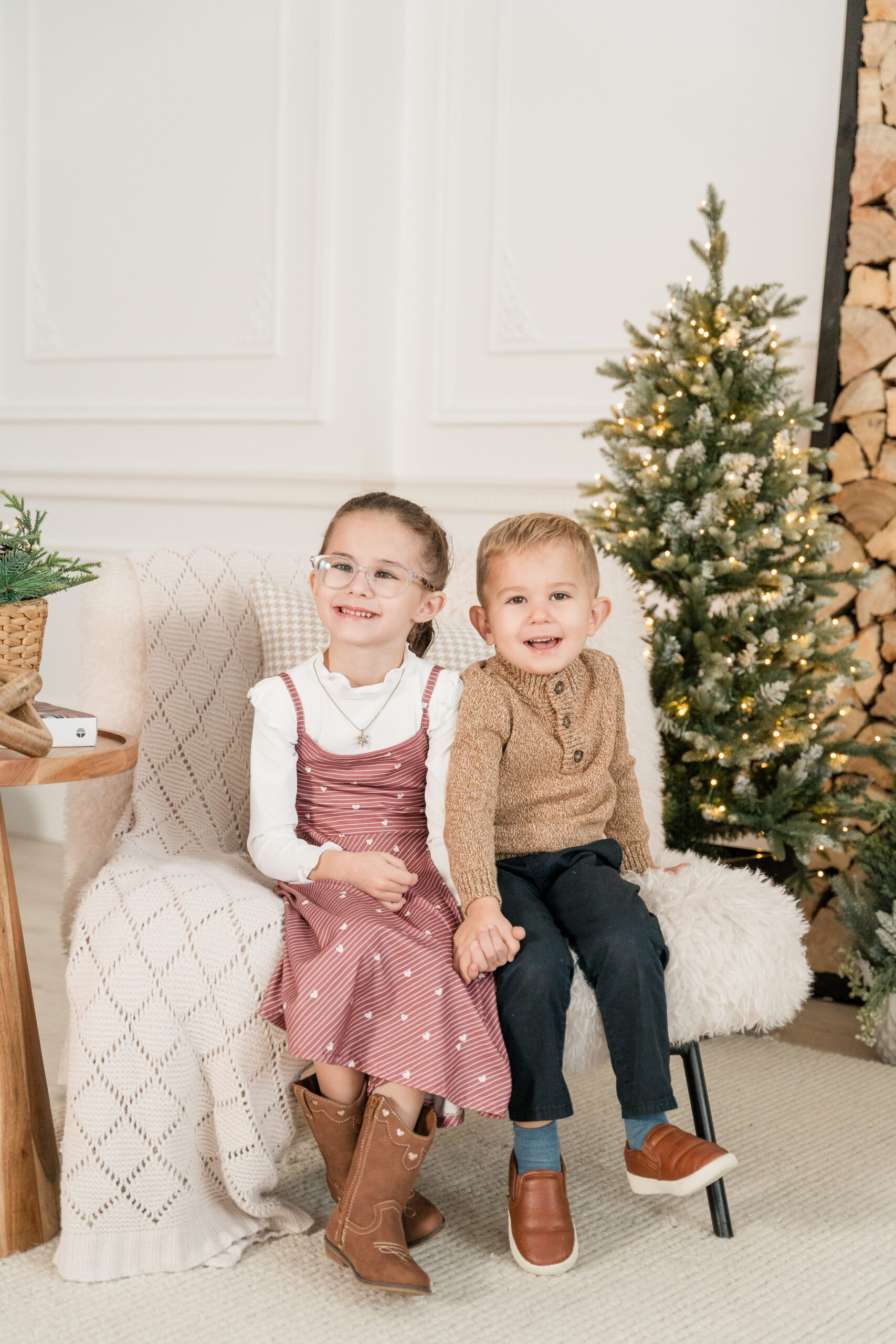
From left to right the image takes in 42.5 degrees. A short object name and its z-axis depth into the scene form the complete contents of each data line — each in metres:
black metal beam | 2.58
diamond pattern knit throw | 1.48
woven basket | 1.58
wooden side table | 1.54
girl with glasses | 1.44
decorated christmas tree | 2.29
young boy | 1.51
